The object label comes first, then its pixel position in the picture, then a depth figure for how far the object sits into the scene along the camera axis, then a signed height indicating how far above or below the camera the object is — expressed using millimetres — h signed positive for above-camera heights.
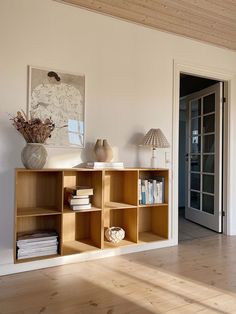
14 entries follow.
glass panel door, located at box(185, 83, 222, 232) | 3818 +58
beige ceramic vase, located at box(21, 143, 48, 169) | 2250 +25
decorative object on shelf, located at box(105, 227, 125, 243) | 2732 -757
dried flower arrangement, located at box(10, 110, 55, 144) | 2260 +257
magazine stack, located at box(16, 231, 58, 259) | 2289 -734
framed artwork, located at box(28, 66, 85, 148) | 2502 +545
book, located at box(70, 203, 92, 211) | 2467 -434
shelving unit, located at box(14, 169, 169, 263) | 2461 -463
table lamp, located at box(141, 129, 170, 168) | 2822 +221
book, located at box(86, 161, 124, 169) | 2570 -51
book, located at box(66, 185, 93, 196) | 2479 -289
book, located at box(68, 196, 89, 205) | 2471 -380
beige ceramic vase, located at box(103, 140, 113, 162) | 2641 +86
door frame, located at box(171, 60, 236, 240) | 3234 +392
